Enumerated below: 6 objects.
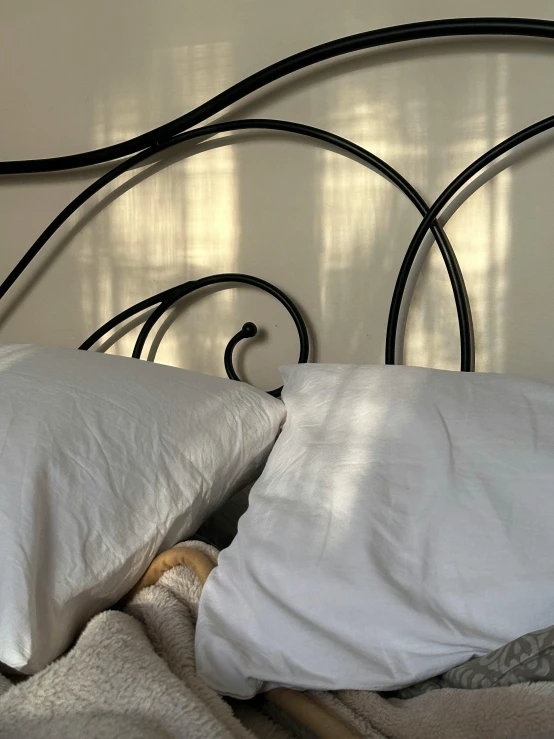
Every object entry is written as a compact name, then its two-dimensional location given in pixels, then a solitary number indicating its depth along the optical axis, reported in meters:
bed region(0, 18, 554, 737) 0.61
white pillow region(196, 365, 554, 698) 0.69
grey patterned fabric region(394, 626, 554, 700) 0.62
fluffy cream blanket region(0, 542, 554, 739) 0.56
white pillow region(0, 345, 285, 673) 0.74
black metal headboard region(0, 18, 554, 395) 1.14
